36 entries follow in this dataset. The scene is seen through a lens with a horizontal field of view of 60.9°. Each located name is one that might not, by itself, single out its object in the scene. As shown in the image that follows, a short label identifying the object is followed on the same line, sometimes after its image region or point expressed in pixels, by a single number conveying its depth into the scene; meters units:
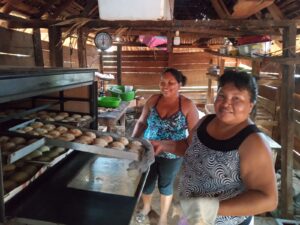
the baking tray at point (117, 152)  1.53
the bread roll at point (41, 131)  1.94
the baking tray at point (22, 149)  1.22
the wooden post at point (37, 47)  4.23
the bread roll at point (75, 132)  1.96
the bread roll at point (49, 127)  2.01
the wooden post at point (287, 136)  3.76
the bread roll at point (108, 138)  1.97
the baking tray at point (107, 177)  1.86
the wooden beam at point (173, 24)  3.58
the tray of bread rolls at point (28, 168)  1.51
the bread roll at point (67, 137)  1.82
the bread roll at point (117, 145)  1.84
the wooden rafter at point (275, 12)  4.05
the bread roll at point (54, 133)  1.90
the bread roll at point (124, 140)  1.94
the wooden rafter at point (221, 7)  4.21
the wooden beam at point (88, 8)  4.15
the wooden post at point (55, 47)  3.96
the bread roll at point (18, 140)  1.54
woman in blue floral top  2.80
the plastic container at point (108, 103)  5.14
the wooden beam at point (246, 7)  2.78
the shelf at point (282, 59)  3.61
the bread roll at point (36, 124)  2.03
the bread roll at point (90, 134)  1.97
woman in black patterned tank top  1.25
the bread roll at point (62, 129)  1.99
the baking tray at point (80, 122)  2.24
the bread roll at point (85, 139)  1.81
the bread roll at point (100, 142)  1.83
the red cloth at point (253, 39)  4.22
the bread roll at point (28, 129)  1.95
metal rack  1.18
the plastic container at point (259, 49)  4.28
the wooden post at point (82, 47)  4.09
